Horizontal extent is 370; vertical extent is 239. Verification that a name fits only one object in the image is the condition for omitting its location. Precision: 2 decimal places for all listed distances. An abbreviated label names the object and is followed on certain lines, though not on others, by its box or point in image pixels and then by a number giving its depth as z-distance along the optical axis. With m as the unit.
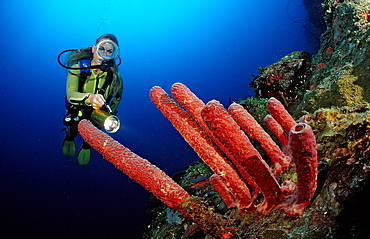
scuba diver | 4.73
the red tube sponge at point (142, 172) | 1.45
